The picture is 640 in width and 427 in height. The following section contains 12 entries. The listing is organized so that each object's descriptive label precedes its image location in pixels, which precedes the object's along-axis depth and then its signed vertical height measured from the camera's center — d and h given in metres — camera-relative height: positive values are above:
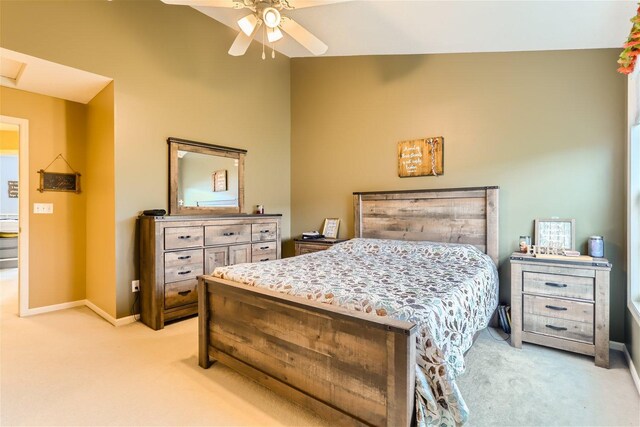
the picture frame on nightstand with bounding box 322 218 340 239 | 4.47 -0.26
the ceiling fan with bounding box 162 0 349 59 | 2.31 +1.51
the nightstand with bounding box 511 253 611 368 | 2.37 -0.76
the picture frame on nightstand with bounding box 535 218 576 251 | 2.89 -0.22
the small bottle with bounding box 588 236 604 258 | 2.66 -0.32
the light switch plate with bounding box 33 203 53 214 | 3.57 +0.03
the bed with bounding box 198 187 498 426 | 1.37 -0.65
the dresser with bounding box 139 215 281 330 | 3.13 -0.50
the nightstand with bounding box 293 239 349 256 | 4.13 -0.46
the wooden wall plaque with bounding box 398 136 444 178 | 3.64 +0.64
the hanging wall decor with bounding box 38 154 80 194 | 3.60 +0.35
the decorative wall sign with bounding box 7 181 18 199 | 7.57 +0.53
